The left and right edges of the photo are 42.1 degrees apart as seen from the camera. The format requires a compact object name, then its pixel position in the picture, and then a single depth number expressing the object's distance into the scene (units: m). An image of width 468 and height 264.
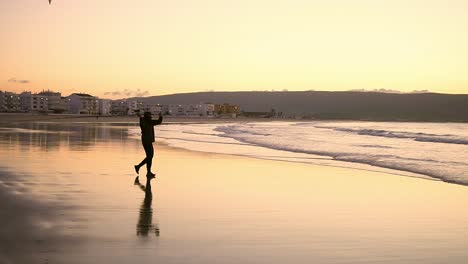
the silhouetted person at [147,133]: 13.97
